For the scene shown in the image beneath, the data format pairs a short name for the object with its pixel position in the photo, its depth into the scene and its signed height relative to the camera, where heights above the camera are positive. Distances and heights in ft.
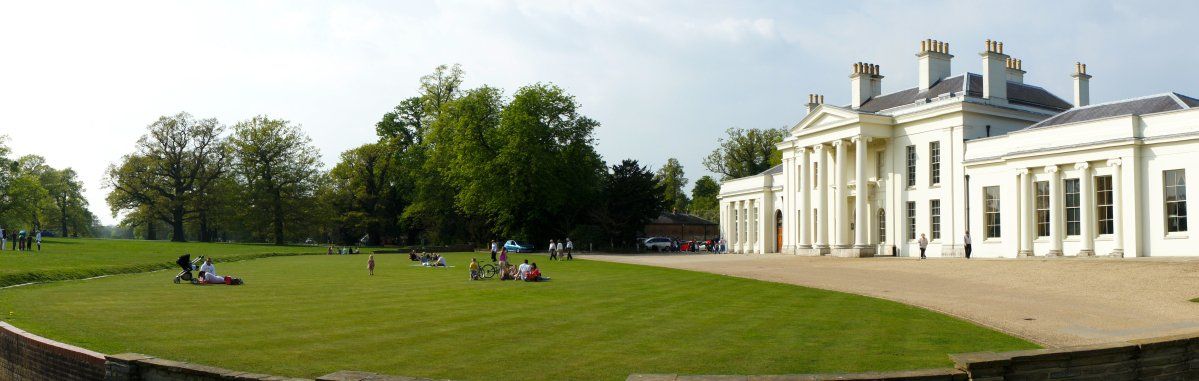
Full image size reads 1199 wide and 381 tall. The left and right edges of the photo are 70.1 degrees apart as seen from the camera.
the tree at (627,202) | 230.27 +8.72
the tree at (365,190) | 293.02 +15.60
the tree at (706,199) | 393.21 +16.33
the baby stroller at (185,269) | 91.97 -3.77
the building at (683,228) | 322.75 +2.14
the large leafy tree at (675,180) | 430.20 +27.49
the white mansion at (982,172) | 119.55 +10.47
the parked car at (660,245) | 264.11 -3.54
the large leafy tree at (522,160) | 231.30 +20.43
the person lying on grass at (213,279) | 90.17 -4.75
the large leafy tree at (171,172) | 283.38 +21.06
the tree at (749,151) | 333.21 +32.33
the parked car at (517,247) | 229.86 -3.56
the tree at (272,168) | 279.49 +22.28
